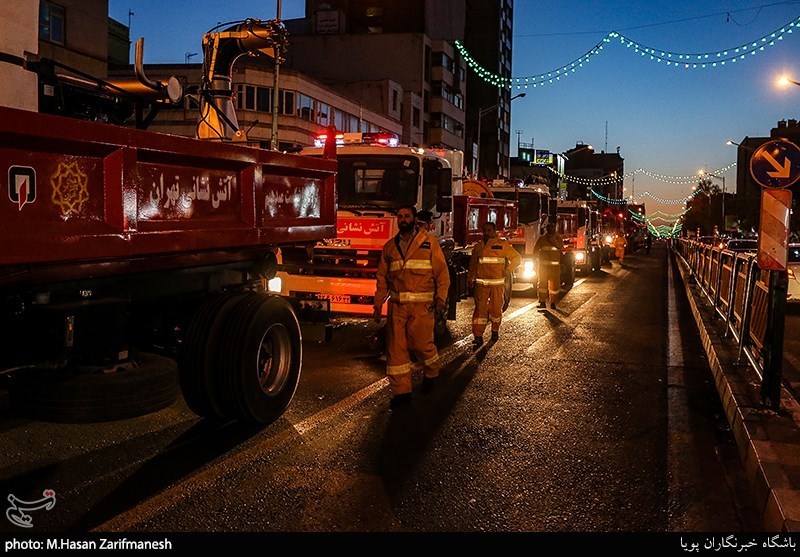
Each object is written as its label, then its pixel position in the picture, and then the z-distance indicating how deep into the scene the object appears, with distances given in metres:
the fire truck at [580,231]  25.58
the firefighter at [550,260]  15.05
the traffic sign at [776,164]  6.70
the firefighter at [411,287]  7.27
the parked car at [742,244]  23.57
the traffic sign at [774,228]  6.79
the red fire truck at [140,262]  4.10
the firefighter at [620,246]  43.22
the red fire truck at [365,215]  10.19
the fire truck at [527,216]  19.52
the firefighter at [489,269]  10.77
